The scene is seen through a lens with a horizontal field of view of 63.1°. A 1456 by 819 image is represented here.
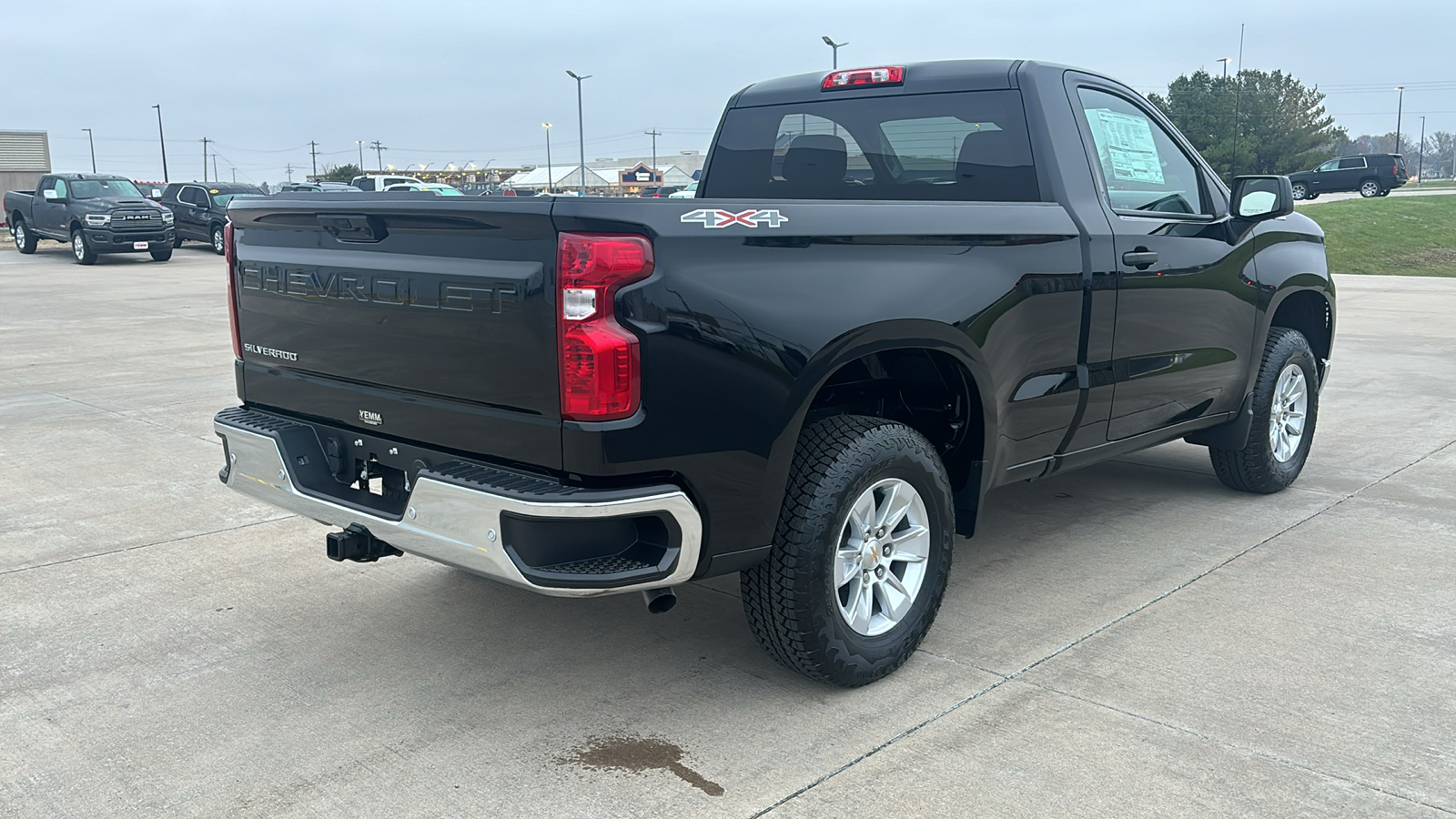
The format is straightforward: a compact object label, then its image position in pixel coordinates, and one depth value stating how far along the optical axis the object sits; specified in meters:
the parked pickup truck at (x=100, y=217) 24.17
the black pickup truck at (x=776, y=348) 3.00
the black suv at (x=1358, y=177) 45.38
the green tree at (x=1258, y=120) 68.00
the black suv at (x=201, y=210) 27.80
